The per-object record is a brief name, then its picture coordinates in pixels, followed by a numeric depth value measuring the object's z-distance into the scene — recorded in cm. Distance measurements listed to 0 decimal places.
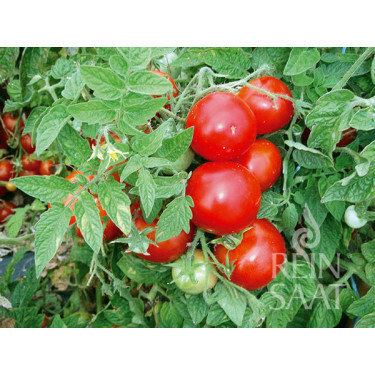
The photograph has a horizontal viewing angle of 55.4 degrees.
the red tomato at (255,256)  65
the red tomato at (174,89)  67
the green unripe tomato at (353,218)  68
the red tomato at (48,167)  121
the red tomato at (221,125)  56
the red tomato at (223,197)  57
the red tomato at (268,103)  62
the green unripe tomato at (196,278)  65
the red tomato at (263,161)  64
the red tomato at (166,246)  63
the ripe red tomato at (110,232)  67
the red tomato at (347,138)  70
